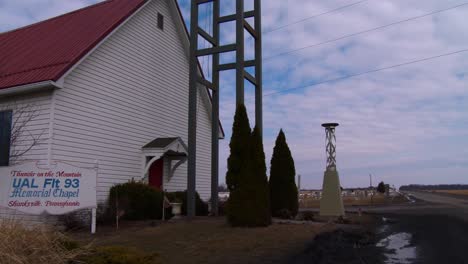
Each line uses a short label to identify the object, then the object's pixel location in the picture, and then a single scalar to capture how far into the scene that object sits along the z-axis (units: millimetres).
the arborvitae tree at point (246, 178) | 11977
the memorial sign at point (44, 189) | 11523
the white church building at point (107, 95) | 14031
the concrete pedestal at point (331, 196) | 17266
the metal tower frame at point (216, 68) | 15766
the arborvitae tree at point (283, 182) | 16125
